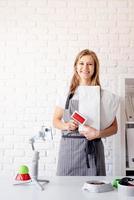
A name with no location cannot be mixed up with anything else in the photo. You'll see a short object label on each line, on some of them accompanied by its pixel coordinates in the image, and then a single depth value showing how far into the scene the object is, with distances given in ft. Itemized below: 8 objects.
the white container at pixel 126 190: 3.70
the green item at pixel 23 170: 4.52
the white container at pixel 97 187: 3.87
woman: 5.84
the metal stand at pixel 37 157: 4.28
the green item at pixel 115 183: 4.13
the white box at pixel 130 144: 7.62
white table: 3.58
